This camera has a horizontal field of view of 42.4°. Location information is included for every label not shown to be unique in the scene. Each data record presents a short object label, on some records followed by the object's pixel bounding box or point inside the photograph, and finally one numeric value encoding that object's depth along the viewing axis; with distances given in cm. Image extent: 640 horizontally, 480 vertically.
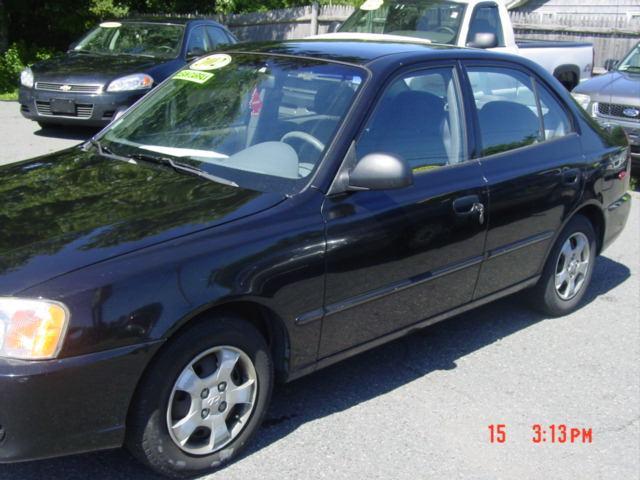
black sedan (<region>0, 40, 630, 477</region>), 288
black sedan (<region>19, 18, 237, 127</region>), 1009
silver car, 940
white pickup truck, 1012
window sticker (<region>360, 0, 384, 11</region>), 1087
